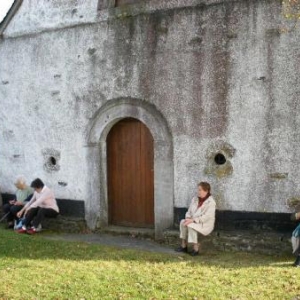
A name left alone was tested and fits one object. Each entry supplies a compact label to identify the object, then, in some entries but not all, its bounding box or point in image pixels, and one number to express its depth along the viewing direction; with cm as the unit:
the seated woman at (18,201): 1035
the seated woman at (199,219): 798
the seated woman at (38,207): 976
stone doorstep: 928
